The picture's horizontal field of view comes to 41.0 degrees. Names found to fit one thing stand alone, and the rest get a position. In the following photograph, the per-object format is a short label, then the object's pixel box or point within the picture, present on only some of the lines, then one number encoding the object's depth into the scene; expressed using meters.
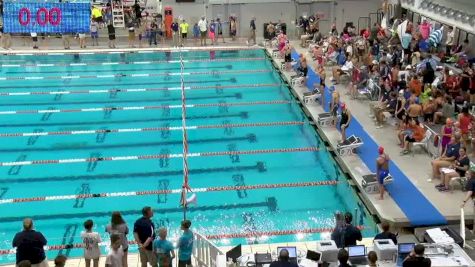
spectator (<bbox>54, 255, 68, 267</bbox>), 6.40
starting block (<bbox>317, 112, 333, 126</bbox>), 14.30
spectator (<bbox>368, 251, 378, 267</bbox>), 6.42
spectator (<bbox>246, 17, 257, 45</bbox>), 24.02
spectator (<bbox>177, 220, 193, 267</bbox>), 7.42
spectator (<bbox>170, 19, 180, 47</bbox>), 23.97
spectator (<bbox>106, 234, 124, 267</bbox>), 7.04
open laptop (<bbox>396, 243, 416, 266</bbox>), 7.26
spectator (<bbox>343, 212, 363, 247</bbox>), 7.81
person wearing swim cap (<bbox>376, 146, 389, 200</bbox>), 10.52
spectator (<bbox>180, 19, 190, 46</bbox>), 24.30
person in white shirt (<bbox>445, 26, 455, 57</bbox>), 18.41
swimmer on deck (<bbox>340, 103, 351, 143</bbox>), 13.00
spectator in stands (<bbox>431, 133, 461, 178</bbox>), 11.12
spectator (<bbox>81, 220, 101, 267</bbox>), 7.48
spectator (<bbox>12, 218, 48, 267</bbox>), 7.07
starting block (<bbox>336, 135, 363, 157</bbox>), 12.63
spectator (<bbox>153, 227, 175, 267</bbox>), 7.30
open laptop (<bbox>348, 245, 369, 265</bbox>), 7.21
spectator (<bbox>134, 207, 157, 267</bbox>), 7.59
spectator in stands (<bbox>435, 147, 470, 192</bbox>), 10.74
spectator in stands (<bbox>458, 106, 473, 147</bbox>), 12.17
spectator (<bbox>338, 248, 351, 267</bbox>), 6.41
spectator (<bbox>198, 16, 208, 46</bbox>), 23.95
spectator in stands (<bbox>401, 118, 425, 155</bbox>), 12.56
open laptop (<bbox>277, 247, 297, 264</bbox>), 7.14
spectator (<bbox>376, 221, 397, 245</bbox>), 7.64
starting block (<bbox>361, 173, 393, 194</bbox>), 10.82
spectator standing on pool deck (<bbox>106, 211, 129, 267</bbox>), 7.53
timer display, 24.17
